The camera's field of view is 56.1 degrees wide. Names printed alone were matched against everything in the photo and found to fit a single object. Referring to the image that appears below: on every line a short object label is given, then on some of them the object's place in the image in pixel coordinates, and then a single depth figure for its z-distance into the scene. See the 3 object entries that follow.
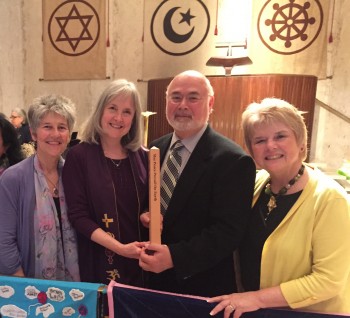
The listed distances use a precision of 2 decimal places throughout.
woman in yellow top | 1.08
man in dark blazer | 1.25
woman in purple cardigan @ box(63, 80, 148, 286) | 1.46
